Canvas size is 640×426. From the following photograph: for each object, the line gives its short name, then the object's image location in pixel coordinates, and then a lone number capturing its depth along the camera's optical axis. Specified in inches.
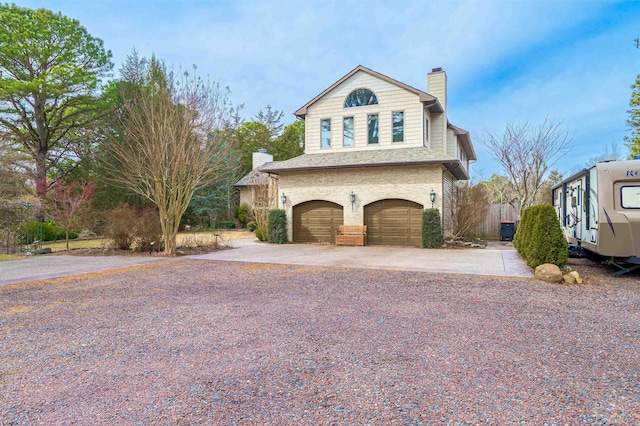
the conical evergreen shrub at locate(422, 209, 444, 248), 565.0
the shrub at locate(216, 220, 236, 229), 1104.8
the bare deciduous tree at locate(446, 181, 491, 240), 613.6
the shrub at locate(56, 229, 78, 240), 746.8
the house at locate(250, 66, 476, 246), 601.9
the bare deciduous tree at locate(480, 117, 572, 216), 683.4
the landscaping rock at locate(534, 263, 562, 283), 298.0
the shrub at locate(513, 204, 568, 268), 327.6
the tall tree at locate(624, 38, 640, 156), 808.9
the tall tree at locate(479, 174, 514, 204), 918.4
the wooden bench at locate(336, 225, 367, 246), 613.0
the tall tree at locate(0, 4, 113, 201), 824.9
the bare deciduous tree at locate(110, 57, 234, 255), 494.6
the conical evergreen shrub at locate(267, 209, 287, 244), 676.1
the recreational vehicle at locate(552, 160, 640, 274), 309.3
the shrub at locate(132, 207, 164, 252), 521.9
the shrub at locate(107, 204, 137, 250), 531.5
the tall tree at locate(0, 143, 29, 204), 636.1
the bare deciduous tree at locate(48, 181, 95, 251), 561.0
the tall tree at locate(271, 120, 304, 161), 1544.0
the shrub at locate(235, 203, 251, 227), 1115.3
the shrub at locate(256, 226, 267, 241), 722.2
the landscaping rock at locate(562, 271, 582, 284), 295.3
